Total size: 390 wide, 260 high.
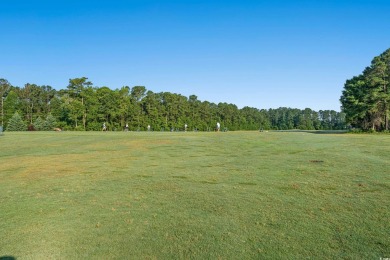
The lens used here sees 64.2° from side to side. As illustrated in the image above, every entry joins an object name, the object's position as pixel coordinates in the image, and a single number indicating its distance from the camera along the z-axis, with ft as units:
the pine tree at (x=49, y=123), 255.70
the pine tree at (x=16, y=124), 238.76
